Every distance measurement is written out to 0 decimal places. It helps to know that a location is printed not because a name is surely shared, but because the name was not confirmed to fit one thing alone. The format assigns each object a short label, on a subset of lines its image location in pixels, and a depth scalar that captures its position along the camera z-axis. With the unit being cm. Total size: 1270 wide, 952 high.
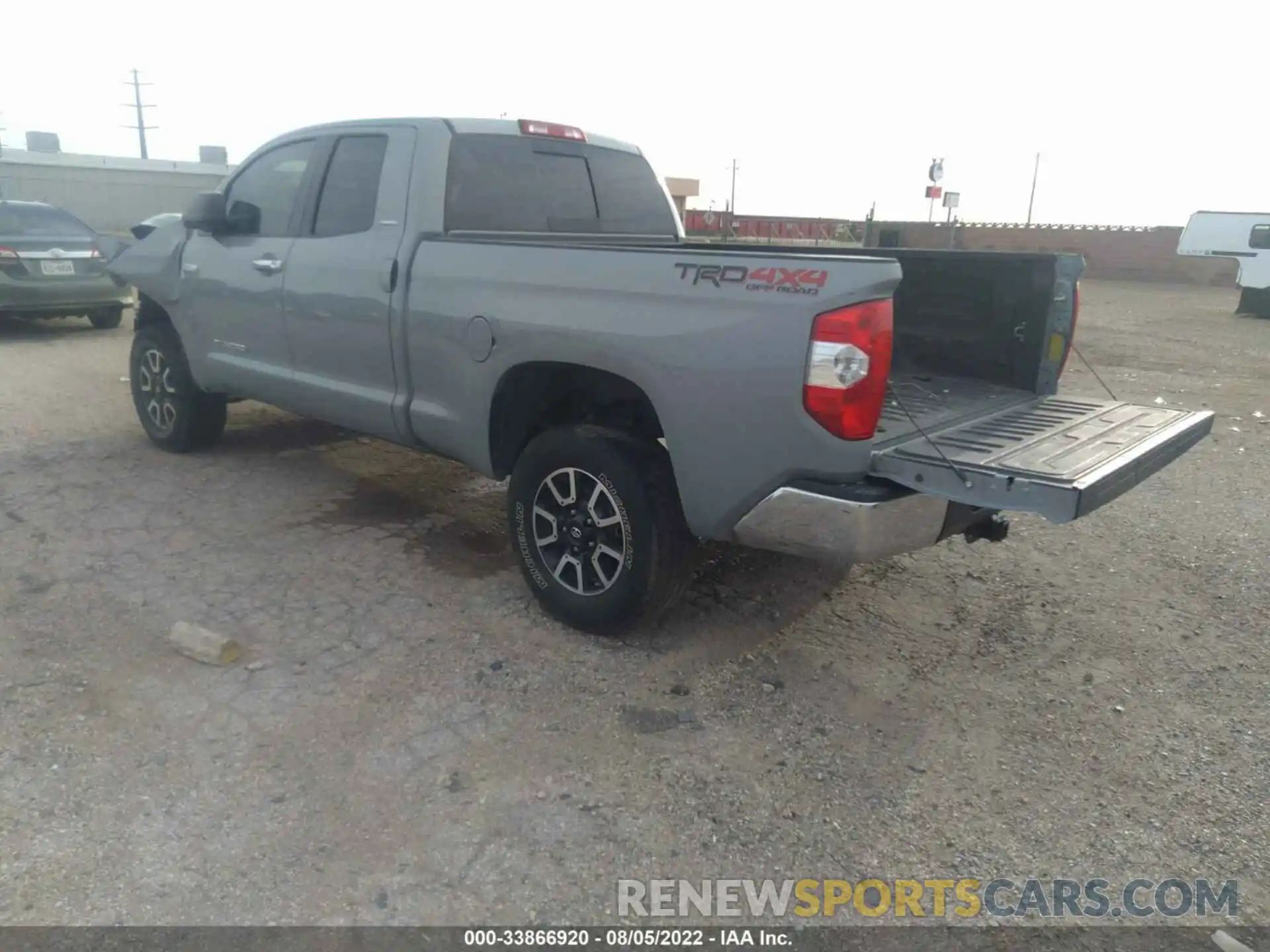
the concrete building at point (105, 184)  3256
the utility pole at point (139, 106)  5606
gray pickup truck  287
